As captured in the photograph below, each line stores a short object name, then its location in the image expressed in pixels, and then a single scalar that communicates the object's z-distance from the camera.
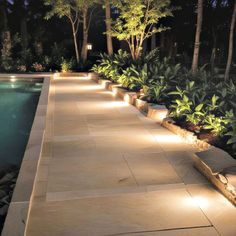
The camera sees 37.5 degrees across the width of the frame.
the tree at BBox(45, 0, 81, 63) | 21.53
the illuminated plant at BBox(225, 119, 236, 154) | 5.53
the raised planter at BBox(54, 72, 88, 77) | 21.59
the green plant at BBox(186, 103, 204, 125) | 7.25
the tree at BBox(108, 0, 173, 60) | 16.80
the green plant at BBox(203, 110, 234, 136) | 6.29
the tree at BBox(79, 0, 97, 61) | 21.24
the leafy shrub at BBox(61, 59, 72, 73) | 22.88
